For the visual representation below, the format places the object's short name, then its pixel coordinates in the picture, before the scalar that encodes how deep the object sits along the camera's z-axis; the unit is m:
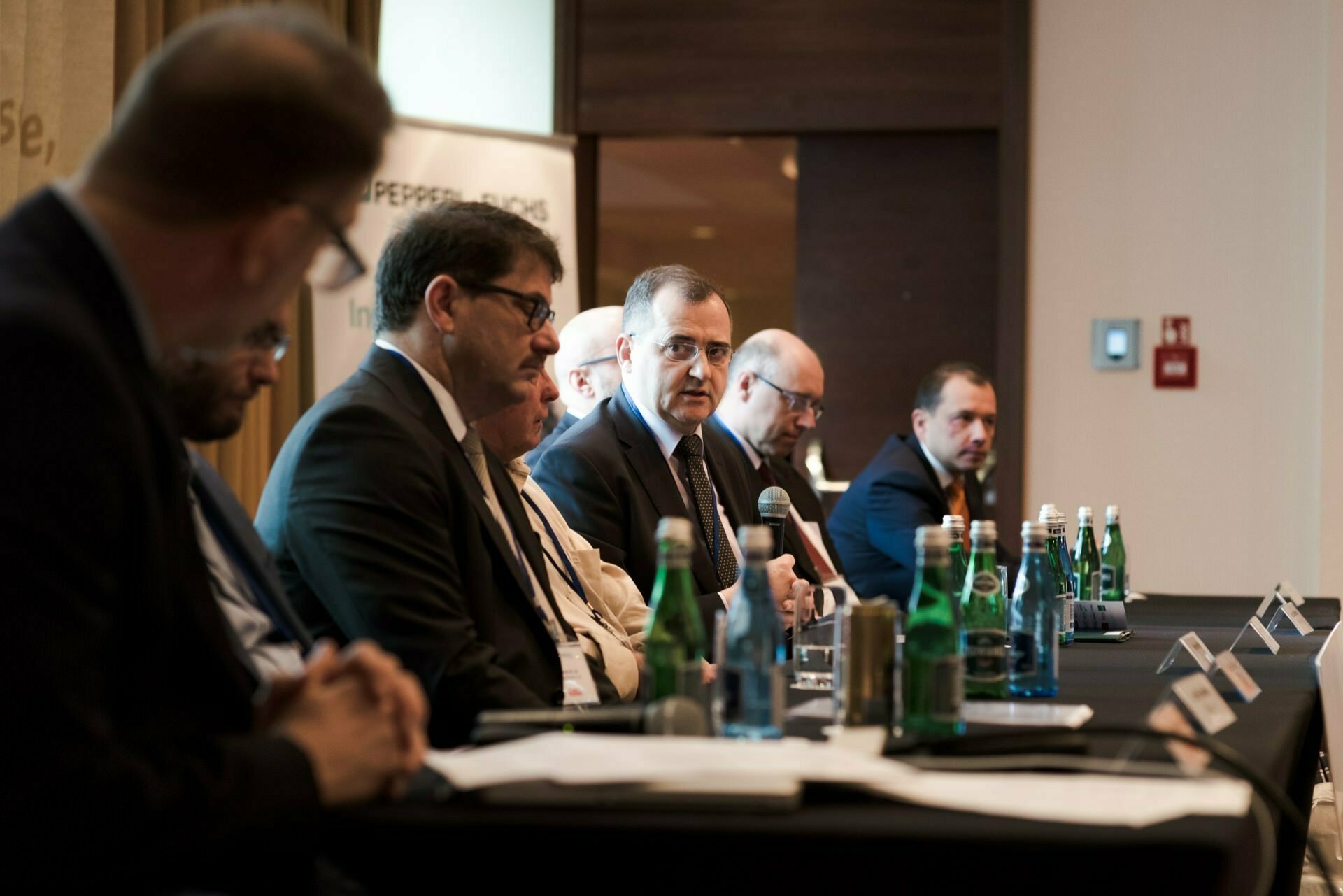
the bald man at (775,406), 4.64
